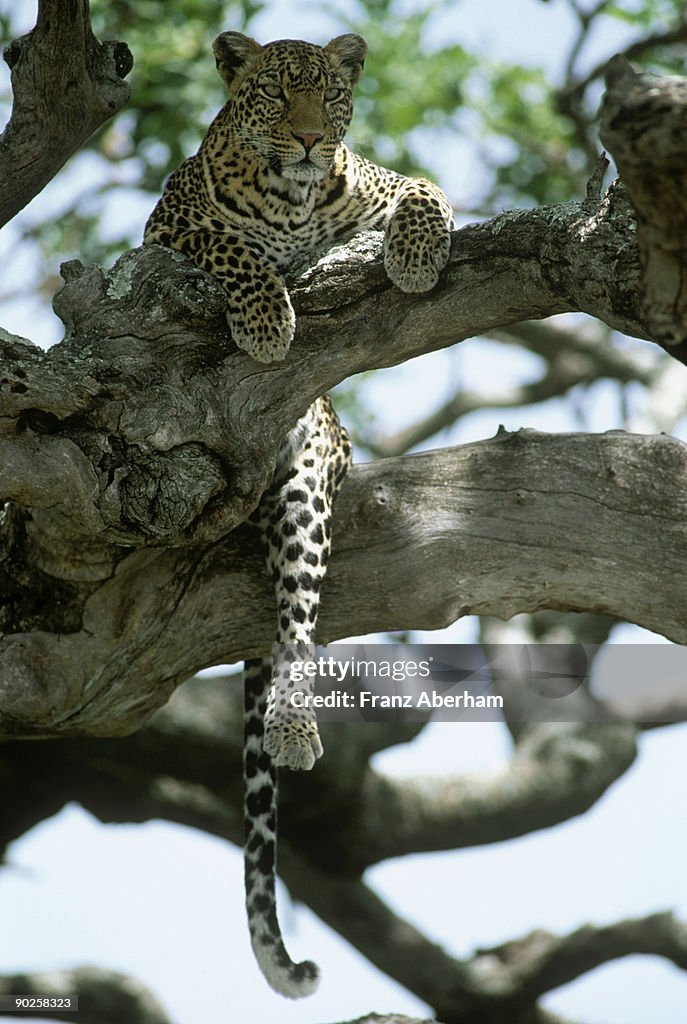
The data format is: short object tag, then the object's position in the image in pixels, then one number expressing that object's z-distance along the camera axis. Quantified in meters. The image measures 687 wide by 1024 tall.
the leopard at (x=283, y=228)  10.16
